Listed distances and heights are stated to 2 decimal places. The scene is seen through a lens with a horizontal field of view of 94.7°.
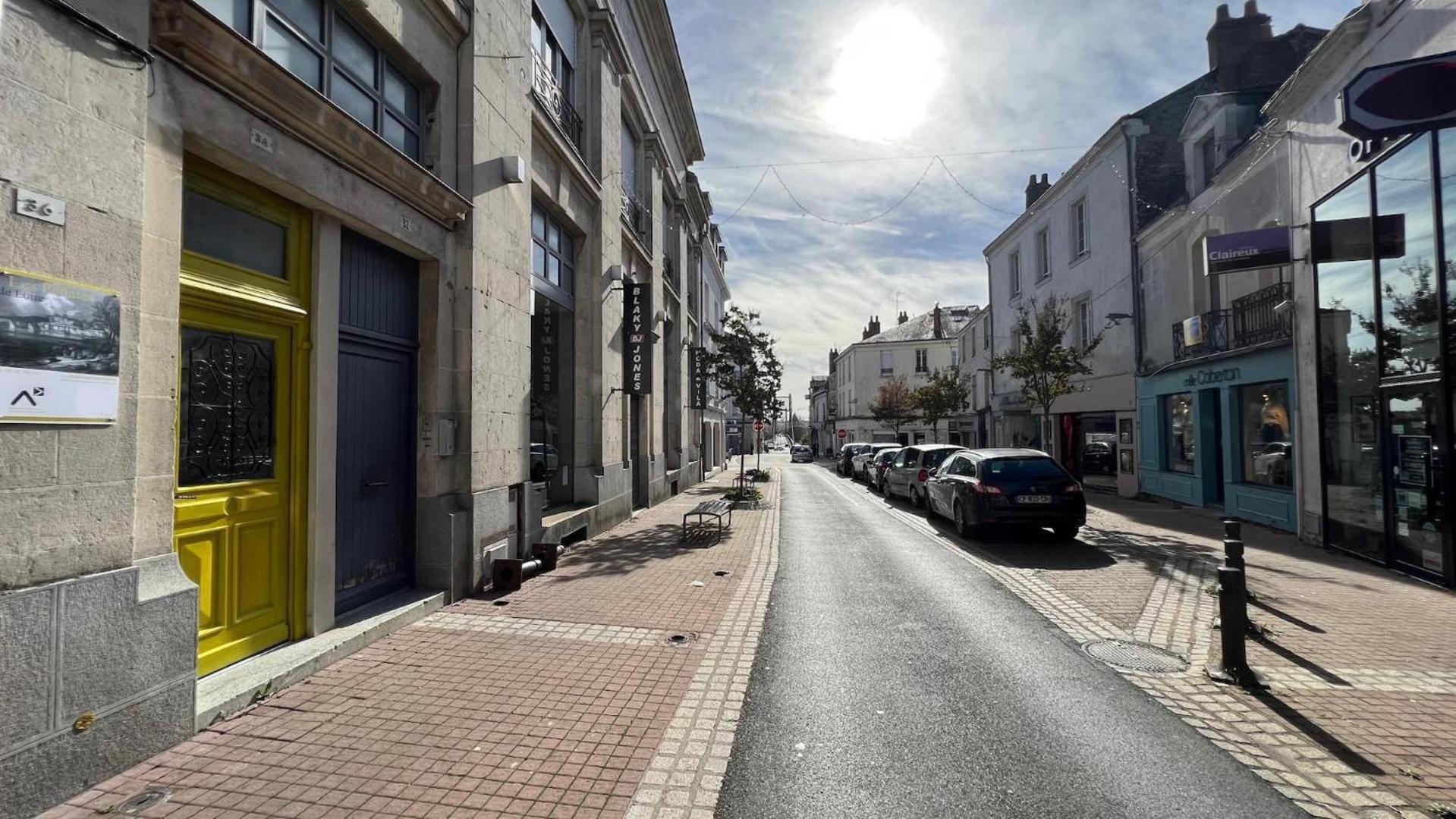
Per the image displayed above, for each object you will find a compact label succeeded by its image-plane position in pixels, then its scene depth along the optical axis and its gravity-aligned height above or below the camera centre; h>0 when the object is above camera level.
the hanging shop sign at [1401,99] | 7.03 +3.57
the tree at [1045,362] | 15.92 +1.59
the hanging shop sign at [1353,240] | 7.95 +2.35
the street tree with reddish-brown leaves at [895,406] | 42.03 +1.46
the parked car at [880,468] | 20.66 -1.22
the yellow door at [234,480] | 4.14 -0.31
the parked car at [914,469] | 16.00 -1.00
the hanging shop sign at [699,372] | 23.36 +2.07
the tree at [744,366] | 21.88 +2.16
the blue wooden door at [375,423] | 5.54 +0.08
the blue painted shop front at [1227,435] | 11.63 -0.15
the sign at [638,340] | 13.24 +1.81
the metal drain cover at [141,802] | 2.96 -1.66
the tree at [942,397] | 33.88 +1.61
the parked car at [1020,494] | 10.14 -1.00
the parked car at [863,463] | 25.55 -1.33
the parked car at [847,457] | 29.34 -1.23
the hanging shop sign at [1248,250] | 10.24 +2.76
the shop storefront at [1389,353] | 7.35 +0.89
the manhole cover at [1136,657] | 4.97 -1.77
